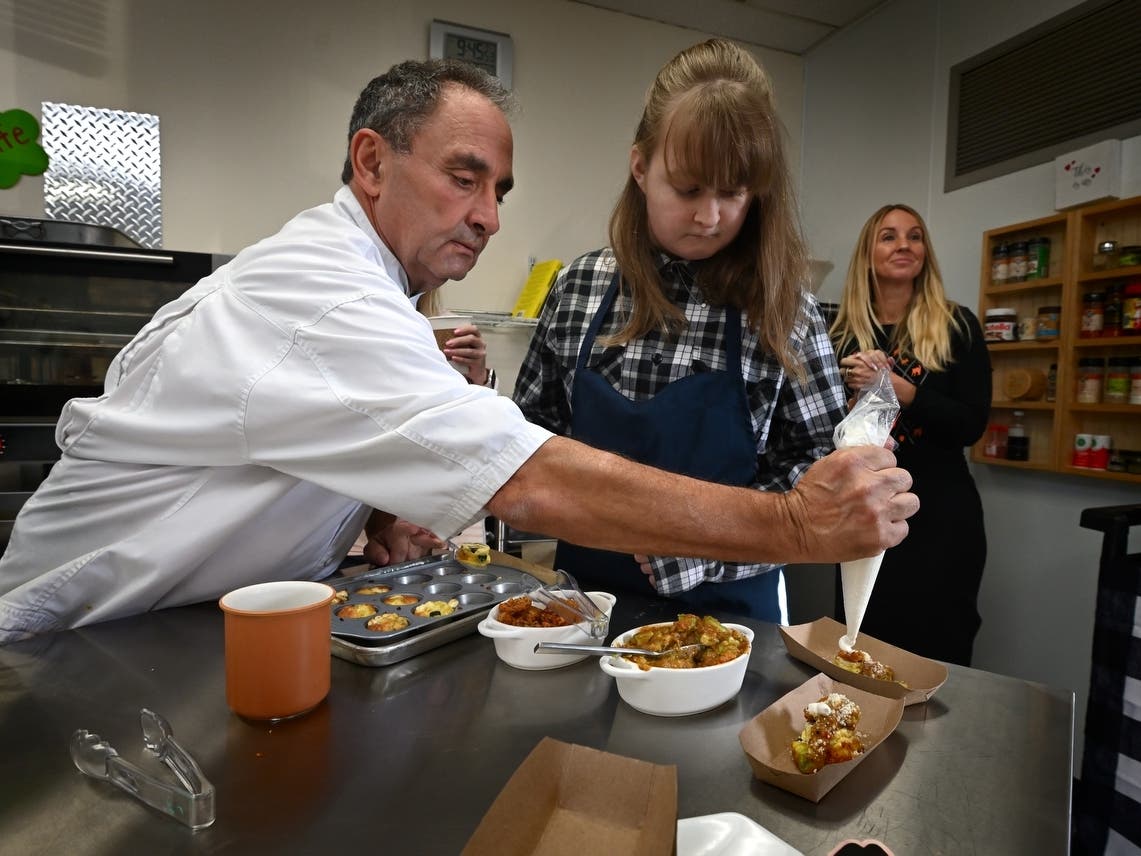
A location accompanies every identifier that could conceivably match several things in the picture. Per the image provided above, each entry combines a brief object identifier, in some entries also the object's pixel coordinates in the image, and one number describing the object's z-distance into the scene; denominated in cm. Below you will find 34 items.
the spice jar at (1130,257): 234
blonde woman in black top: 244
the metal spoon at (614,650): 93
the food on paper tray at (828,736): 72
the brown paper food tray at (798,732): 70
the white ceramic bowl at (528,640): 98
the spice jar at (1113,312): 237
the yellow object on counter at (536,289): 332
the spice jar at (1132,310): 229
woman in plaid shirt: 126
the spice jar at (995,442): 284
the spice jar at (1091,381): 245
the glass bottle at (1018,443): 275
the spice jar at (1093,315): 243
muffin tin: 101
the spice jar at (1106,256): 242
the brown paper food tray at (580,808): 55
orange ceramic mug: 81
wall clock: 328
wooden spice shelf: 240
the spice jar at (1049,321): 259
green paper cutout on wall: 280
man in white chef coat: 88
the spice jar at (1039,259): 262
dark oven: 265
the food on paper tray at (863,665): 97
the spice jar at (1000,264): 277
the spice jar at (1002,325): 275
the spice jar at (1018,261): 269
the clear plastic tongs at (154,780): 64
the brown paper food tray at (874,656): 92
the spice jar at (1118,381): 236
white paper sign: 238
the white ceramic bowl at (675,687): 86
